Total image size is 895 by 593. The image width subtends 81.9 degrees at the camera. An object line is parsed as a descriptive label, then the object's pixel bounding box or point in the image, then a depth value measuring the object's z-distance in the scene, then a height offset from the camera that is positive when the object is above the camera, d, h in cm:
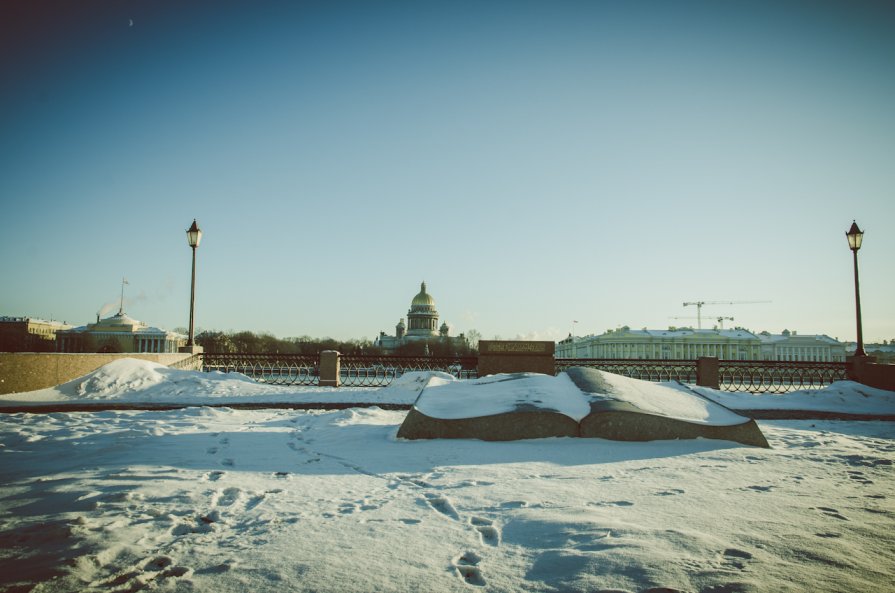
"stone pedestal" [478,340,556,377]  1285 -44
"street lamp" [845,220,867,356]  1411 +283
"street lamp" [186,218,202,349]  1515 +284
